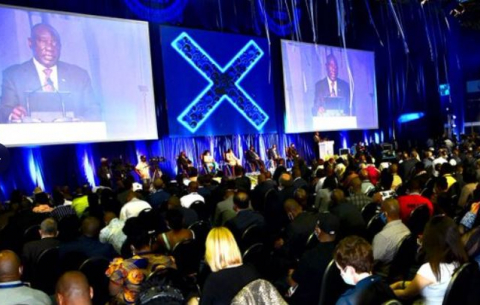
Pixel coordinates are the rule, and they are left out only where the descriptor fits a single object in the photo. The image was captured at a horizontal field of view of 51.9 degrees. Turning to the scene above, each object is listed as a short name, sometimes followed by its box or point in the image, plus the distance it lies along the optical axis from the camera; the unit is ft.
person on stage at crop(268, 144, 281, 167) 58.14
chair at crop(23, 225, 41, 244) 17.34
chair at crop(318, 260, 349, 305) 10.21
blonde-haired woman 8.89
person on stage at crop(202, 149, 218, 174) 52.06
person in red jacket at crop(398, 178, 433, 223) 18.02
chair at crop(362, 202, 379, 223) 18.69
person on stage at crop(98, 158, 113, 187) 42.80
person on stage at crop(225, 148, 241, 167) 53.62
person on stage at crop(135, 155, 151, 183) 46.08
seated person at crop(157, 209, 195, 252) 14.67
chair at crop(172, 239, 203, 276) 13.76
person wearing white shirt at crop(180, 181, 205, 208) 22.67
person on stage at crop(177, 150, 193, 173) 48.91
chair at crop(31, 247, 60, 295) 13.87
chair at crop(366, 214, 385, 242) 16.74
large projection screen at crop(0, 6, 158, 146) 38.07
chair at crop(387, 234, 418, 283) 12.98
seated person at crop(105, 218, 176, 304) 9.02
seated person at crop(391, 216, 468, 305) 9.40
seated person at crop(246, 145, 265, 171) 55.11
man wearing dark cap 10.87
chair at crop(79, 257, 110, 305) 12.41
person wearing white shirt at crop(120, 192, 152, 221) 19.69
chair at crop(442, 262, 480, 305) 8.29
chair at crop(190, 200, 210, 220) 21.49
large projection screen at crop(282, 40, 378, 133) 60.44
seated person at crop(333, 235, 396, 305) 7.91
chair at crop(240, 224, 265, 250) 15.16
